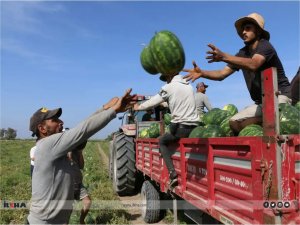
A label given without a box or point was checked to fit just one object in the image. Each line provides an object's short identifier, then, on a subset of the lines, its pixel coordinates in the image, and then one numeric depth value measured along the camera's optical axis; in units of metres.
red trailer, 1.70
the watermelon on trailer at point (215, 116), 3.47
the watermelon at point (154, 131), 5.19
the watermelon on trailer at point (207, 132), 3.11
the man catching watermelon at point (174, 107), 3.50
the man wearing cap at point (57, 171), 2.13
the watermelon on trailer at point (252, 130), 2.39
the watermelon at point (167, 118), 5.07
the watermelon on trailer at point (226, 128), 3.16
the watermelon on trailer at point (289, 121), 2.21
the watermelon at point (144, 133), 5.45
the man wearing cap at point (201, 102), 5.09
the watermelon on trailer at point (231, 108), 3.96
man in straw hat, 2.48
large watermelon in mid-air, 2.81
